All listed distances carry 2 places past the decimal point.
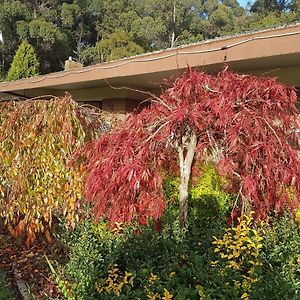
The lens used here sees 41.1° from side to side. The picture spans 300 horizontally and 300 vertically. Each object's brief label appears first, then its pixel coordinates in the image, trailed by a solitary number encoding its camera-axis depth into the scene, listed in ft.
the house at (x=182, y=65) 13.73
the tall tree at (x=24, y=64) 85.89
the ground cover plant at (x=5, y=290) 12.54
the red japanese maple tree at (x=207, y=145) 11.05
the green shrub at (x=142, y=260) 10.12
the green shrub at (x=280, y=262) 9.44
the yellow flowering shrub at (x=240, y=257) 9.90
